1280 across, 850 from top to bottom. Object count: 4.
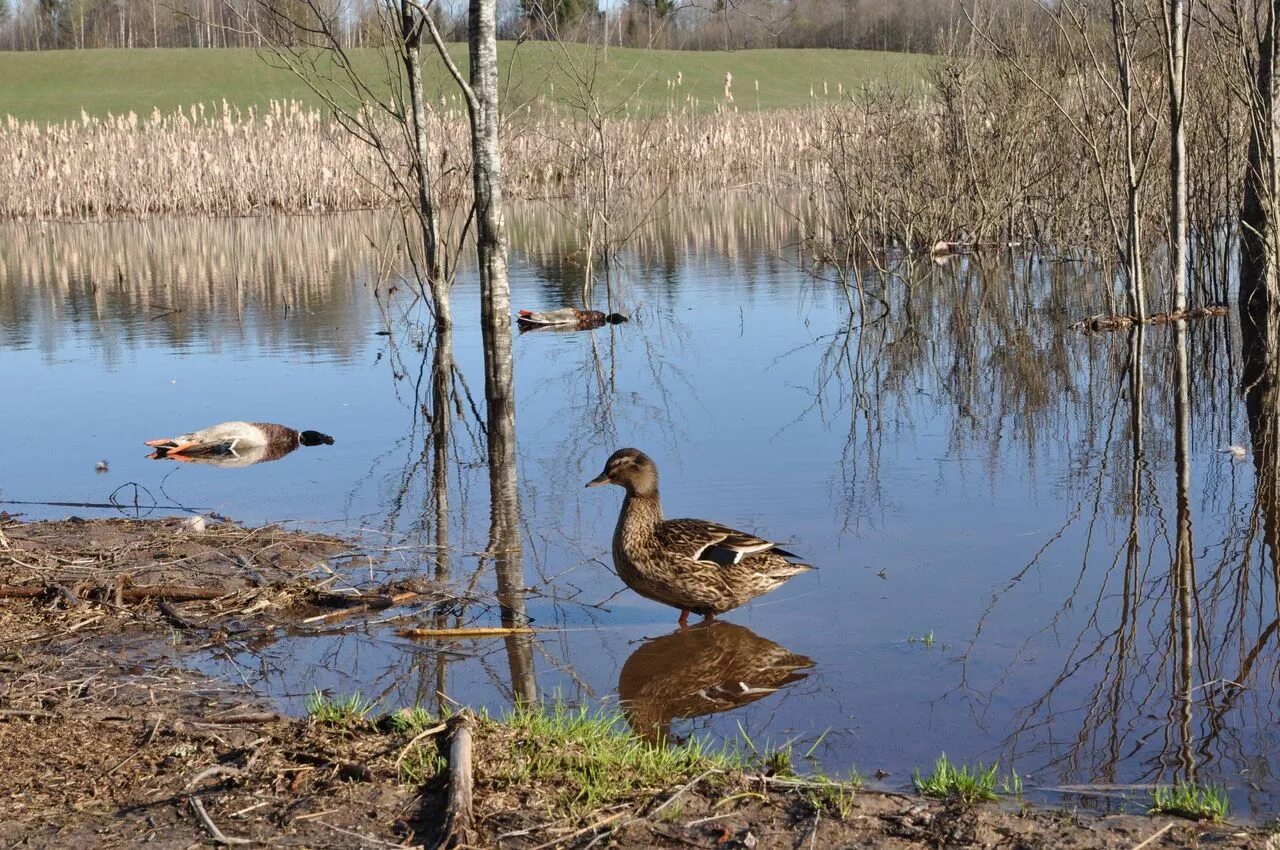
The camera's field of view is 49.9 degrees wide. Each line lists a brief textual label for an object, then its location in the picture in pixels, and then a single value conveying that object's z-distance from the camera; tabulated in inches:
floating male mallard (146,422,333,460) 366.0
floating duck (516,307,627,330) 593.9
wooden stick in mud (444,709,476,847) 132.4
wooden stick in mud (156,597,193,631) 216.5
